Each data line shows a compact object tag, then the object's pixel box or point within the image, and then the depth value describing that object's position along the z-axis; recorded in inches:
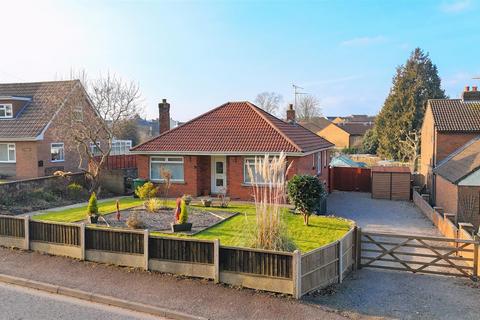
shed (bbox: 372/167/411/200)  1000.2
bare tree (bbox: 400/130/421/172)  1402.6
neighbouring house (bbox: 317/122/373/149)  2588.6
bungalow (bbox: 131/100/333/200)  809.5
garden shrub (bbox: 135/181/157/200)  789.9
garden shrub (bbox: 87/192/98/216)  597.0
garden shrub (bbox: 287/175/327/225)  585.6
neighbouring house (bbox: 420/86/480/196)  909.8
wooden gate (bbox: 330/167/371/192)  1150.3
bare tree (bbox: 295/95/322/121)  3224.2
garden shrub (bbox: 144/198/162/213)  673.8
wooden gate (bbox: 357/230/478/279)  418.3
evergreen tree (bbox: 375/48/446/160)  1748.3
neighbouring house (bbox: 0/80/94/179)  1057.5
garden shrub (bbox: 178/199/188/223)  533.3
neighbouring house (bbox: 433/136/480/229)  657.6
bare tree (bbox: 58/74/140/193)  914.6
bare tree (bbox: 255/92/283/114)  3095.5
